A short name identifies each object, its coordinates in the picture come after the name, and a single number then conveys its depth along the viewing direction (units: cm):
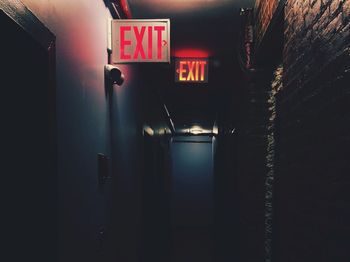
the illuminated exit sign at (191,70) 617
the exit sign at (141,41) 361
